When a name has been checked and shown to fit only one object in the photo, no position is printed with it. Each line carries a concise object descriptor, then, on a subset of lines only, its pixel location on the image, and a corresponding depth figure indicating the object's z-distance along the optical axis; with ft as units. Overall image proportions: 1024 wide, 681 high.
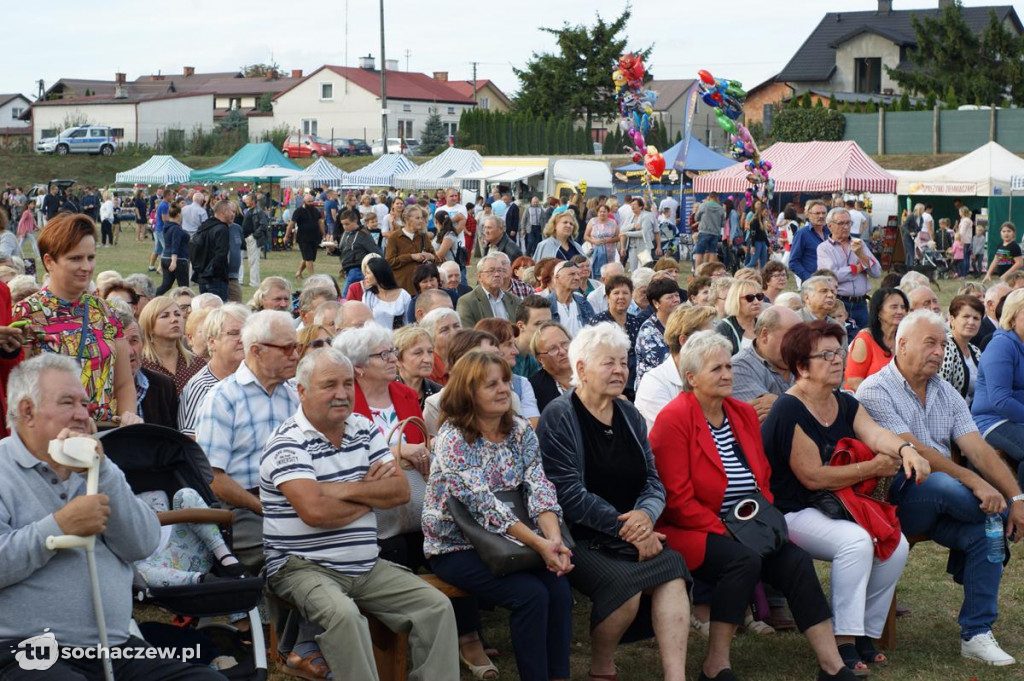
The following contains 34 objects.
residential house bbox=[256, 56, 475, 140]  242.99
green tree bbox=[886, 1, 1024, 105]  146.61
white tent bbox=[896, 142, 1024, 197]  81.66
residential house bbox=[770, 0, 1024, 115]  204.23
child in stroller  13.08
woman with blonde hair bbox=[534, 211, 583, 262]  38.09
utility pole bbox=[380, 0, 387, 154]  143.64
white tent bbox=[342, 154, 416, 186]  109.53
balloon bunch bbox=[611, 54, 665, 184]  72.64
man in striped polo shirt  13.58
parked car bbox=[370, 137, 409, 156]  175.73
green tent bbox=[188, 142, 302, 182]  100.39
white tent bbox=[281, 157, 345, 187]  105.91
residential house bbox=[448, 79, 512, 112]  282.93
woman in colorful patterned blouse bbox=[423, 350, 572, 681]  14.34
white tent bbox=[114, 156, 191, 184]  110.63
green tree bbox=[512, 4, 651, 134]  184.96
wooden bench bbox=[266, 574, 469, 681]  14.29
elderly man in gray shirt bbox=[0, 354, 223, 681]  10.89
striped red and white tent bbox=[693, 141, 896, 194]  77.30
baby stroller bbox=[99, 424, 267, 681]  12.19
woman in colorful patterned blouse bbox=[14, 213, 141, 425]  15.35
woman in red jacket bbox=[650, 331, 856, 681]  15.31
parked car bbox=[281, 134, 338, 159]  177.06
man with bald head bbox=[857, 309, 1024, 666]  16.99
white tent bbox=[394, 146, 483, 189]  108.27
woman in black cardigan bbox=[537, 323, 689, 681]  14.96
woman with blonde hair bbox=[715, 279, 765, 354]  24.13
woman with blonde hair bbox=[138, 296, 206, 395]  20.12
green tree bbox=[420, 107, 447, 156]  188.15
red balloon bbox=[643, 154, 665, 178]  78.48
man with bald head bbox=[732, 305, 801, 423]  20.20
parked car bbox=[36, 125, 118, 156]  170.91
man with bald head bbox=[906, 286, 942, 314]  25.38
